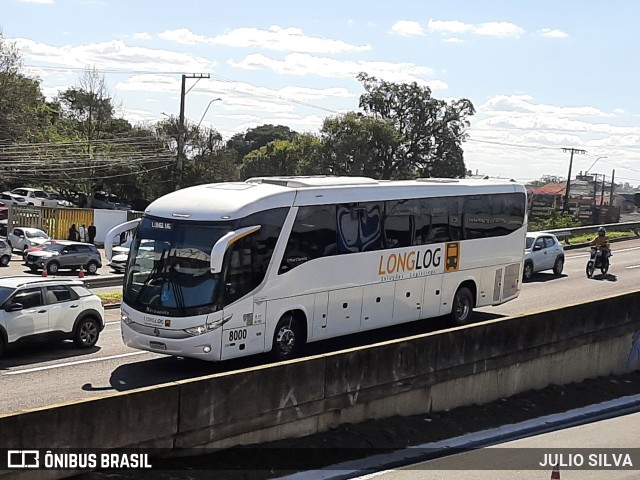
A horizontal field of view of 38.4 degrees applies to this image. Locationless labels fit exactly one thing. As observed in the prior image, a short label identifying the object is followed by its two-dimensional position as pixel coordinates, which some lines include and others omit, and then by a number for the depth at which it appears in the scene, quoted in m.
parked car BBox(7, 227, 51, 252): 46.59
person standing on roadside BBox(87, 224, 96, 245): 56.44
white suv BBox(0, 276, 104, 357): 18.05
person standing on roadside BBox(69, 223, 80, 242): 52.22
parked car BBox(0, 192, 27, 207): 67.62
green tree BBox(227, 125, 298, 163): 140.62
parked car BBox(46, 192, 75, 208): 73.57
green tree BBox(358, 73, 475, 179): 89.31
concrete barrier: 10.52
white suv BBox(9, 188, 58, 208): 70.12
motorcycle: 33.16
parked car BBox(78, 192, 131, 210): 77.31
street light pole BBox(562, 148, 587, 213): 71.83
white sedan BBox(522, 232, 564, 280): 32.69
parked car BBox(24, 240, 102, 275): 39.66
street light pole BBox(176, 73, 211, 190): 54.38
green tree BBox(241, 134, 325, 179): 83.88
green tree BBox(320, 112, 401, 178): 82.31
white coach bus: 15.96
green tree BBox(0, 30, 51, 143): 65.19
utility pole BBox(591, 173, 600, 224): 65.64
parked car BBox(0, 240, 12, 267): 41.34
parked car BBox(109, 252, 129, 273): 40.02
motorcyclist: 33.16
